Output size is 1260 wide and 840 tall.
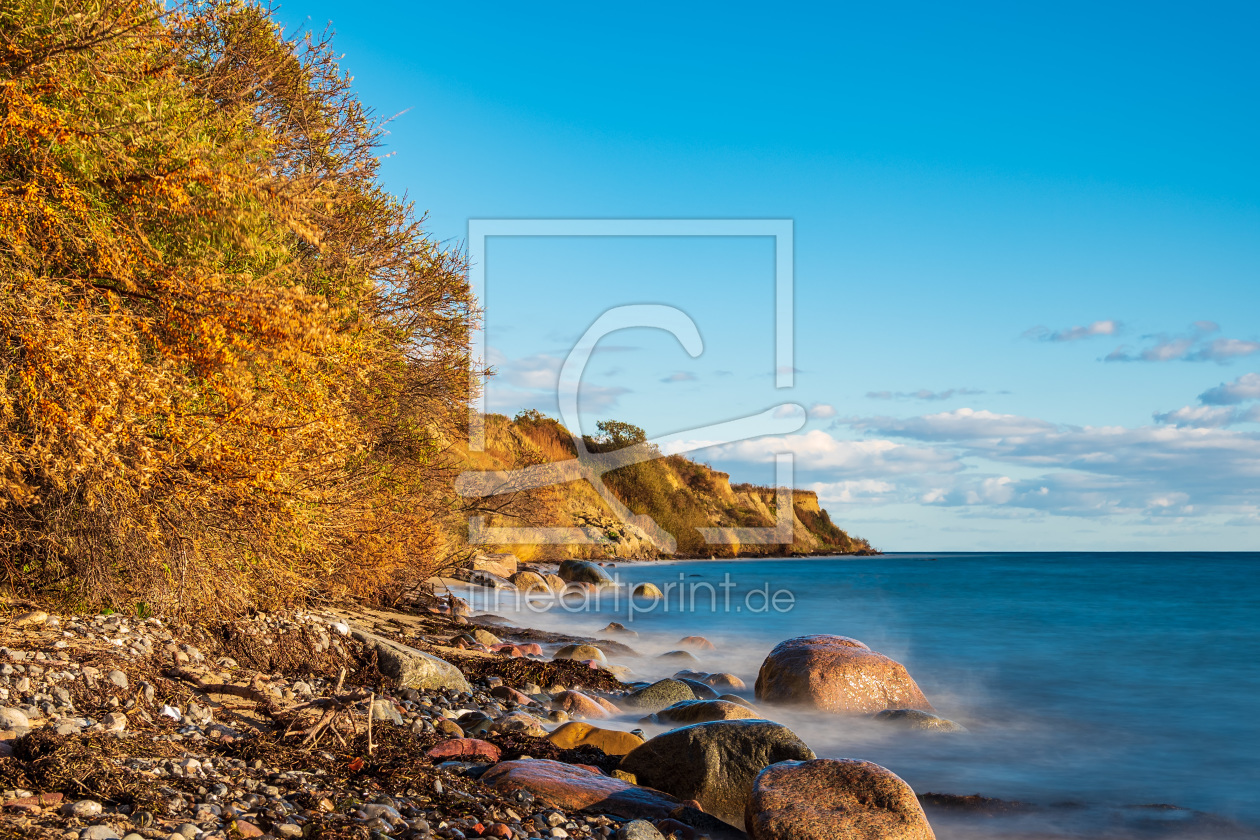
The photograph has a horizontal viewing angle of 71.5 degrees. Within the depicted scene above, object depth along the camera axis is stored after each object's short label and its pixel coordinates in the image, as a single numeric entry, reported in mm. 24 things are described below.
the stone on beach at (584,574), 34531
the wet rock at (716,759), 8031
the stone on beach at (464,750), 7852
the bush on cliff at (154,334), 6805
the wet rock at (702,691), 13403
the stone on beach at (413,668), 10742
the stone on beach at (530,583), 30203
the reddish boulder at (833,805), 6773
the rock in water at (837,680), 12680
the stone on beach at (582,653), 15992
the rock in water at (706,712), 10742
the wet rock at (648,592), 31047
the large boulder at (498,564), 31117
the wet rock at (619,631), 21311
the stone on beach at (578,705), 11484
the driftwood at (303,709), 7191
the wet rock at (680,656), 17703
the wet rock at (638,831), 6430
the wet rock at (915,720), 12055
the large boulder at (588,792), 6969
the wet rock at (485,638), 16281
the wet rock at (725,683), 14495
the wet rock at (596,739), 9172
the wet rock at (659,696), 12352
